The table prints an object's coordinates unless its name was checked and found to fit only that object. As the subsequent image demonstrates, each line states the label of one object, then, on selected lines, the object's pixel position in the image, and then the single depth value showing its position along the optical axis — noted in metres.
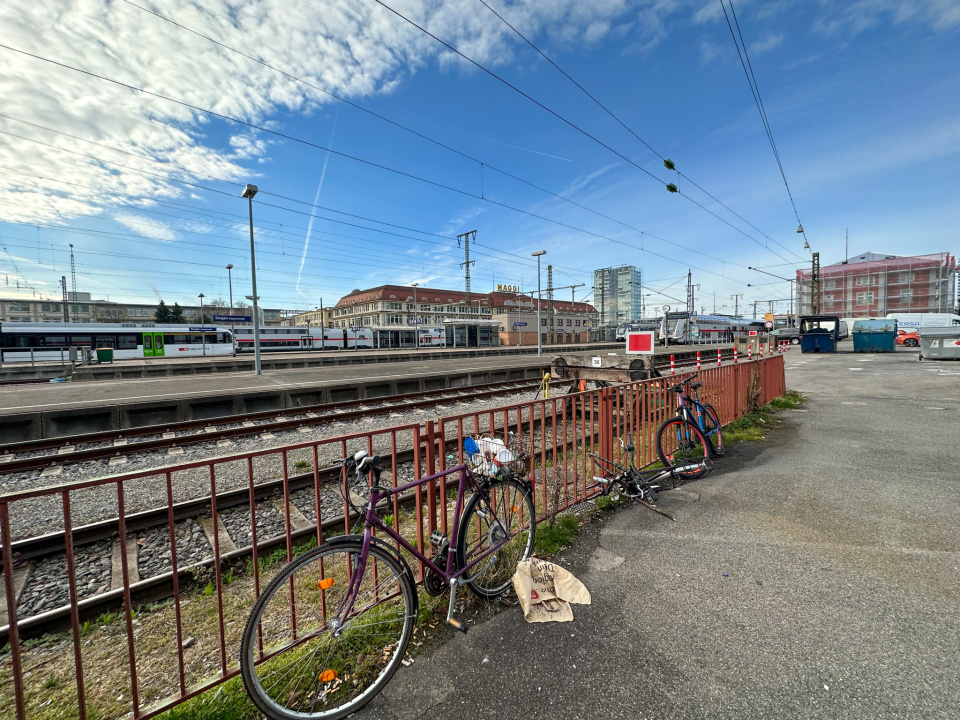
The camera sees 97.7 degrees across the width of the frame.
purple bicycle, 2.22
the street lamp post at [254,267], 16.47
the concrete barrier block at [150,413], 10.51
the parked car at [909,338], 37.25
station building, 75.88
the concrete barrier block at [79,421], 9.62
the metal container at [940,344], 21.25
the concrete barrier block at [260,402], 12.16
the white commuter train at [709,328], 53.72
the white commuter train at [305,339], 39.86
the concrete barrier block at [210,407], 11.30
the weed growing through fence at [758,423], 7.61
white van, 41.98
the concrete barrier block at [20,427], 9.19
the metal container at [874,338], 30.20
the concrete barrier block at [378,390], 14.60
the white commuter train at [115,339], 27.45
